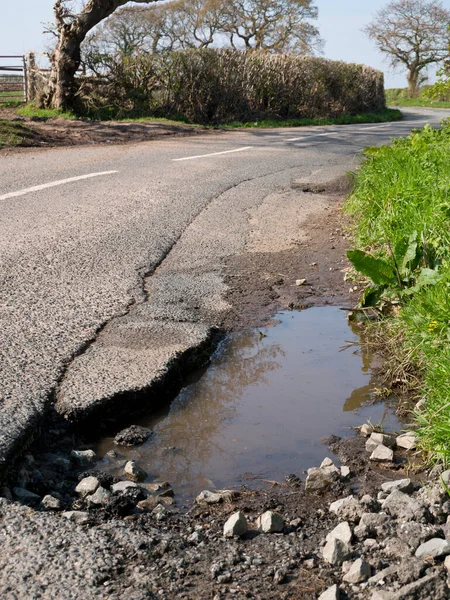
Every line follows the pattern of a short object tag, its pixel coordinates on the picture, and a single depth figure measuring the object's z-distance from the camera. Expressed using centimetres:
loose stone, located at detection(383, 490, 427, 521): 229
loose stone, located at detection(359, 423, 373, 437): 308
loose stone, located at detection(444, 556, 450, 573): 200
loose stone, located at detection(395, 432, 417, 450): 290
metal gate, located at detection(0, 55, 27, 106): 2345
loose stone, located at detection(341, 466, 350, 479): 269
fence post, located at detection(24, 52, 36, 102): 1885
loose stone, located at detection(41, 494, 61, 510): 234
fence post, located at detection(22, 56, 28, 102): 2003
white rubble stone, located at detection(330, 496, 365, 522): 236
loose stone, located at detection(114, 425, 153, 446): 298
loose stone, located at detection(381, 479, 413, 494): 251
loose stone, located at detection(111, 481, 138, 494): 252
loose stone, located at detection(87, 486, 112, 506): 241
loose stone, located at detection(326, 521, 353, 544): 218
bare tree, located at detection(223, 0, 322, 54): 4212
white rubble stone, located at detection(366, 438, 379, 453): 292
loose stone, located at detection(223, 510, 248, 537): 222
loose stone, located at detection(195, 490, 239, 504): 248
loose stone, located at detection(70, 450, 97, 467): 278
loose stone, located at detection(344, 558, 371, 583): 200
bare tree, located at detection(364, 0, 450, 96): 5050
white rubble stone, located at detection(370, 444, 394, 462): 281
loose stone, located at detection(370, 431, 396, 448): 295
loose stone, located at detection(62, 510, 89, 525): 226
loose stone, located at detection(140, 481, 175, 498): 256
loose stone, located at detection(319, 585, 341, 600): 189
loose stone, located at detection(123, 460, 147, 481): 268
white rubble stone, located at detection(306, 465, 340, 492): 261
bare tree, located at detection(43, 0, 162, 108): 1630
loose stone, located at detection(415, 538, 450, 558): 206
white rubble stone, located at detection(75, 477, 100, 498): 248
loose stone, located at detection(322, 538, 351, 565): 209
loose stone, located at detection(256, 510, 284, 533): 227
